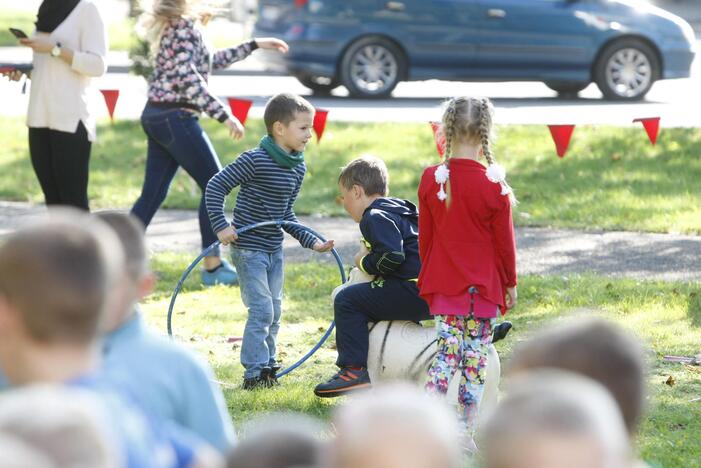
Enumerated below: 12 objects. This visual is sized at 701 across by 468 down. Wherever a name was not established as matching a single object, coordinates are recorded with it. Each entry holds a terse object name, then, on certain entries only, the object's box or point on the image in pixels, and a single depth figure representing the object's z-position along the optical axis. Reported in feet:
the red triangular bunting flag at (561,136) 67.46
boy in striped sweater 42.63
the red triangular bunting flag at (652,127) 68.08
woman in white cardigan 51.47
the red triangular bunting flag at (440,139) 37.55
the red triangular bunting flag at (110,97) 74.13
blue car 101.14
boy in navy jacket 40.22
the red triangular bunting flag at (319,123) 65.01
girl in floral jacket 54.34
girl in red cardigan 36.50
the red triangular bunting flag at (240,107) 70.79
